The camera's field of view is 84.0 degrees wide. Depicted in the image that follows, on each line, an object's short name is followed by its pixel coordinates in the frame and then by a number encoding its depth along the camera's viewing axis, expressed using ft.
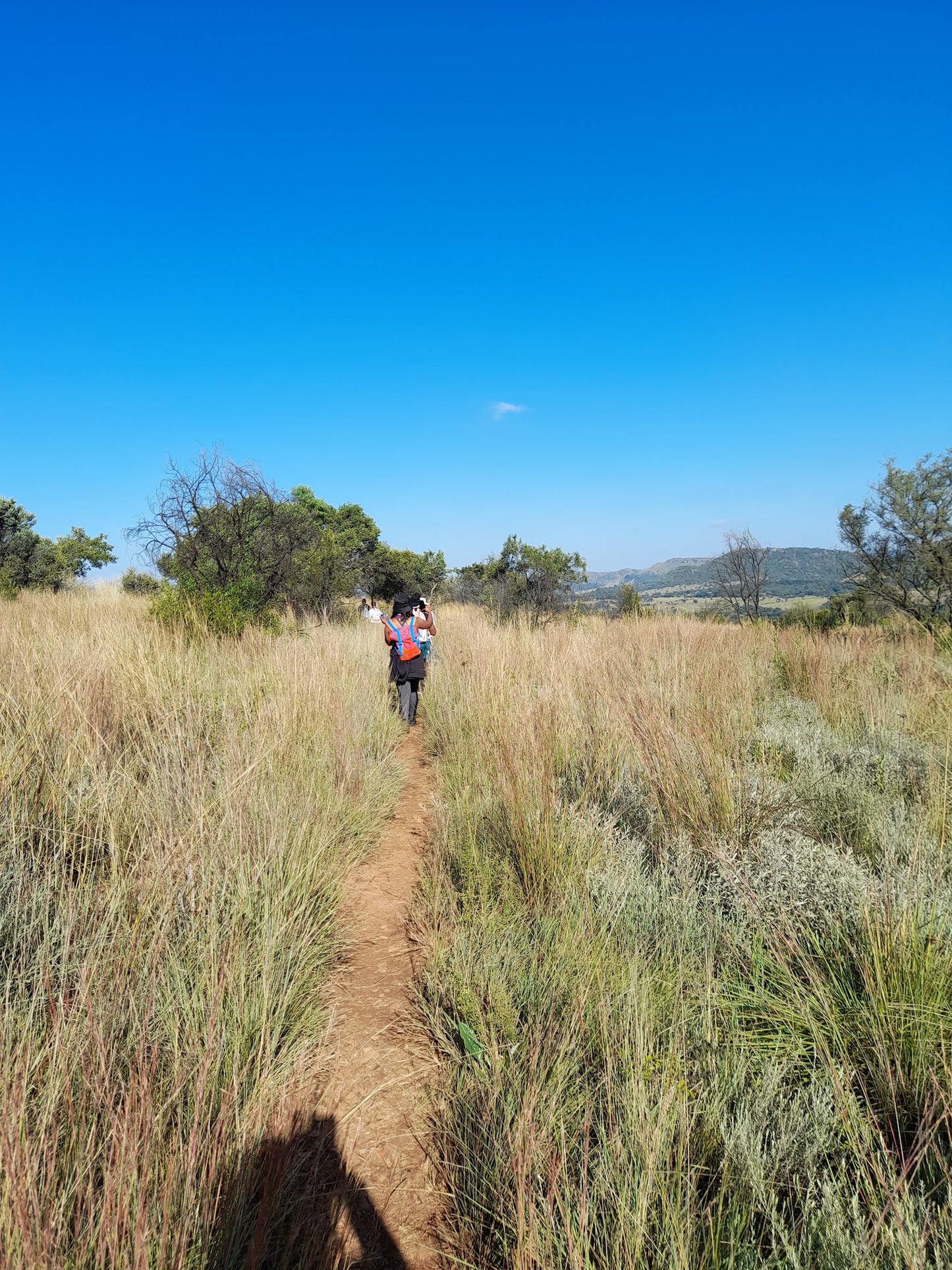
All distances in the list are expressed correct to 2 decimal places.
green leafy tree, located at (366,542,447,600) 74.95
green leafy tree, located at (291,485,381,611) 48.24
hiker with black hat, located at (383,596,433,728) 22.95
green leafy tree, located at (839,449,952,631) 43.16
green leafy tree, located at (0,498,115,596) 49.19
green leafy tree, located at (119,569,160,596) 62.49
